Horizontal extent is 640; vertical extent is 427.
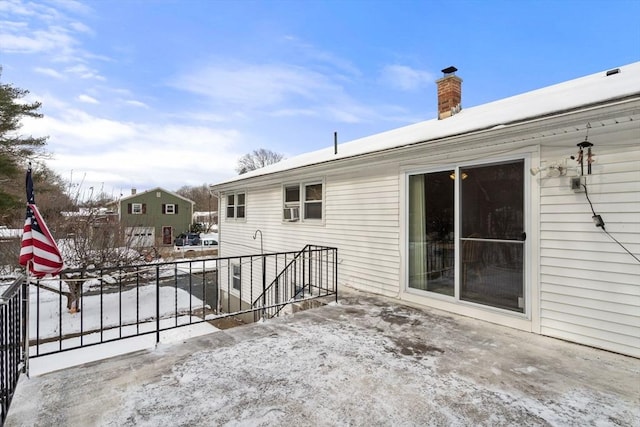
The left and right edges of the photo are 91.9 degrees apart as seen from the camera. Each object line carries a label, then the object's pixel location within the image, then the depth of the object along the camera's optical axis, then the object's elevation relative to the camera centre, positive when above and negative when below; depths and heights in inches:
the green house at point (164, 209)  1123.9 +14.6
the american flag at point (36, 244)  102.1 -10.9
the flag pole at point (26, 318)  103.6 -36.4
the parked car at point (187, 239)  1031.0 -91.9
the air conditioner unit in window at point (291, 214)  316.6 -1.0
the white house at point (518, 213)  122.8 +0.4
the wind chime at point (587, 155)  127.8 +24.7
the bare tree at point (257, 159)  1513.3 +266.0
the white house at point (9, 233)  435.7 -30.4
